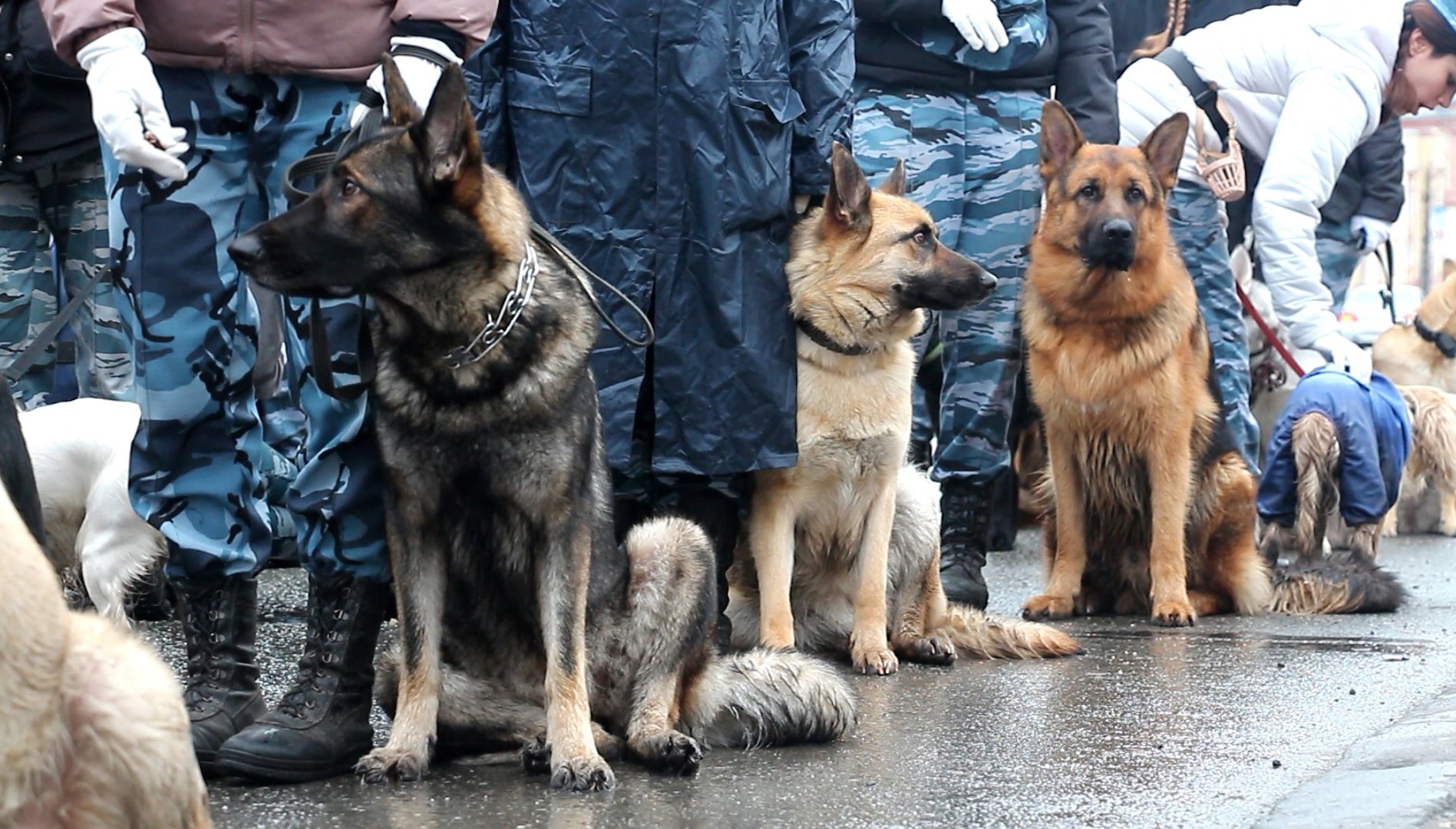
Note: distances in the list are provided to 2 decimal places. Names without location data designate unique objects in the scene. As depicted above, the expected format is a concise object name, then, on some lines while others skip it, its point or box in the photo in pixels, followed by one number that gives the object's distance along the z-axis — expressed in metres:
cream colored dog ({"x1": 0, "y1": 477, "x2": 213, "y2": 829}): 4.10
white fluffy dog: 9.44
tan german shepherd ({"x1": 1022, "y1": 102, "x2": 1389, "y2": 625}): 12.34
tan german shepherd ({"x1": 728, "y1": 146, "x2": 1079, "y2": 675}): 10.16
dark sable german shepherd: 6.66
